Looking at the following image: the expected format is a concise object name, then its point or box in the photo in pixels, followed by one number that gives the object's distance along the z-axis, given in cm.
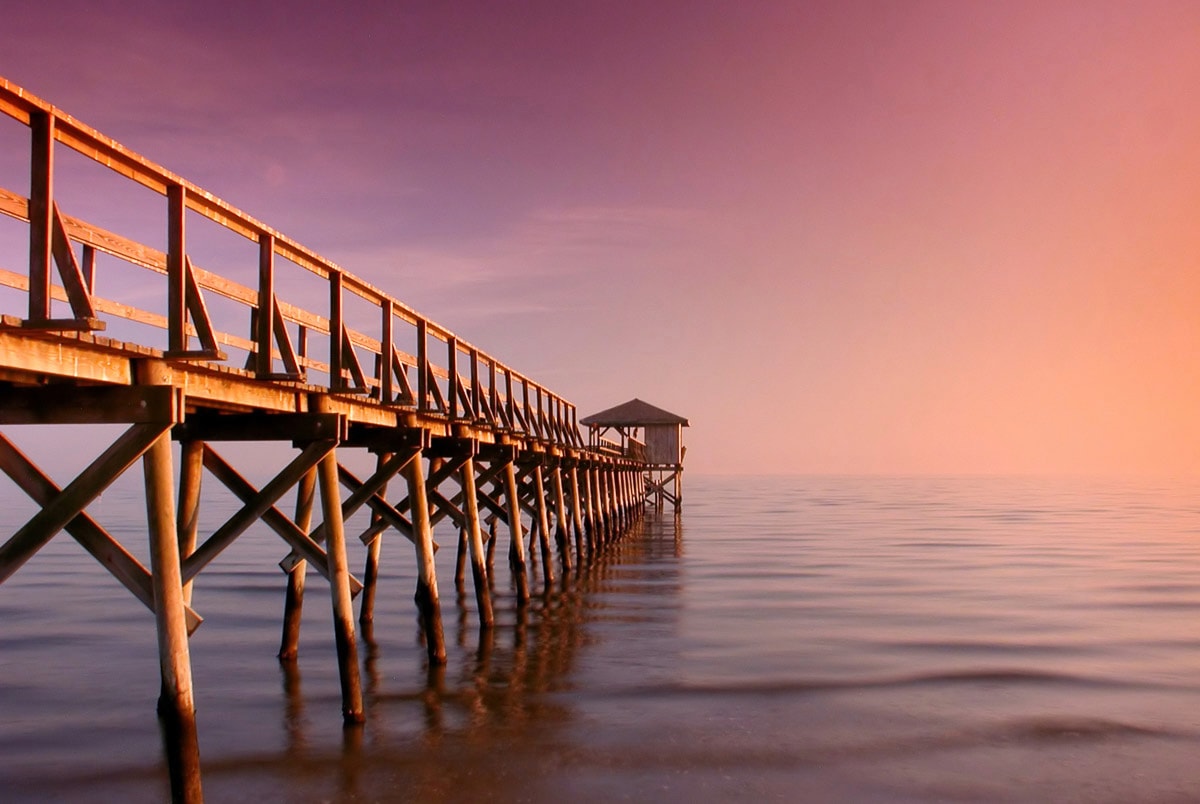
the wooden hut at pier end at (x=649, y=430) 4294
